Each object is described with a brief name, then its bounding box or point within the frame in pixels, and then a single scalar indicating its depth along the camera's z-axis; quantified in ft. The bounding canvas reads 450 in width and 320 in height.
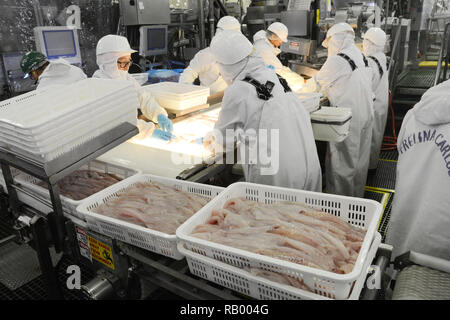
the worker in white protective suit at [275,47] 16.40
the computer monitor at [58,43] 16.56
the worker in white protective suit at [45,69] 11.21
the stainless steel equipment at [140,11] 20.08
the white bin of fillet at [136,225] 4.70
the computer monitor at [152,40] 20.51
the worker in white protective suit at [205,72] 17.19
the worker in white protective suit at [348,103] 13.84
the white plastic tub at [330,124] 10.89
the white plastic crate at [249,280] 3.75
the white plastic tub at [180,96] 10.69
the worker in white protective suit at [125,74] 9.57
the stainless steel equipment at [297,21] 18.66
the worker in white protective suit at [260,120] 8.25
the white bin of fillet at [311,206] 3.59
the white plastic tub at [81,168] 5.84
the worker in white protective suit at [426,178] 5.89
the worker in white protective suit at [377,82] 17.07
